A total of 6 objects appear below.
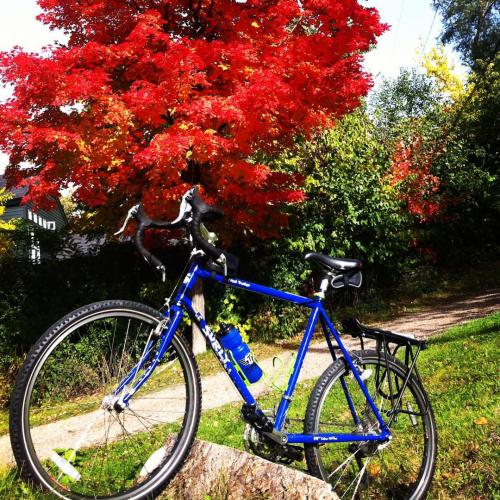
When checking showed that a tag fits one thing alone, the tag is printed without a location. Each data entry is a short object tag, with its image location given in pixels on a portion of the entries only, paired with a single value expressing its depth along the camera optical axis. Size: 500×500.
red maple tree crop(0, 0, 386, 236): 6.19
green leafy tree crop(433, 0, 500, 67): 22.91
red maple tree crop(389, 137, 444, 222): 12.28
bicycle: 2.28
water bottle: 2.47
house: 10.12
